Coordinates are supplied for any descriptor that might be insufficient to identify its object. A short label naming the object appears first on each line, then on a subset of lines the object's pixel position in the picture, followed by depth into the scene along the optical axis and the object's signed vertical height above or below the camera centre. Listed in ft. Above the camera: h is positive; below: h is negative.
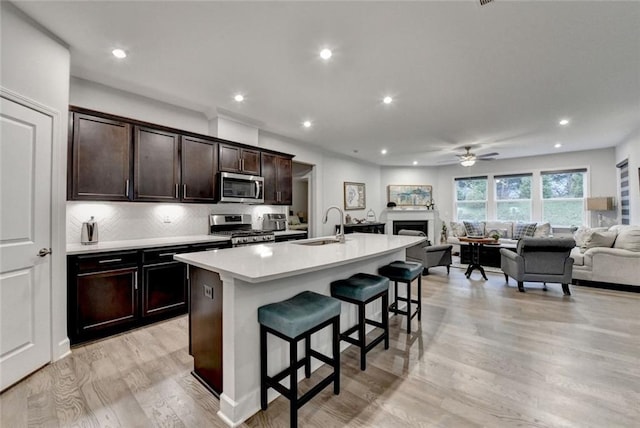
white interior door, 6.46 -0.59
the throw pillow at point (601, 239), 14.97 -1.42
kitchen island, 5.41 -1.95
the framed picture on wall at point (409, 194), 28.48 +2.21
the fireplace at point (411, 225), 27.55 -1.07
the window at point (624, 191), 17.65 +1.57
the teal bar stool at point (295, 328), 5.12 -2.30
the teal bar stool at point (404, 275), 9.20 -2.10
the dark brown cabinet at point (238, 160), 13.04 +2.87
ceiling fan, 19.29 +4.19
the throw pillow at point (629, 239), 13.88 -1.34
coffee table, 17.22 -2.27
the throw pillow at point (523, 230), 21.81 -1.29
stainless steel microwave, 12.75 +1.40
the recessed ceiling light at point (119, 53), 8.11 +5.02
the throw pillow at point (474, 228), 24.30 -1.25
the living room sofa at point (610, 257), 13.88 -2.37
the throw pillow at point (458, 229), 24.93 -1.37
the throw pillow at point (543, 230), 21.24 -1.28
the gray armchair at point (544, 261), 13.41 -2.44
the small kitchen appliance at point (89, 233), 9.57 -0.59
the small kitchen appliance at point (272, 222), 15.70 -0.38
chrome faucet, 9.87 -0.84
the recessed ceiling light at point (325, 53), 8.05 +4.96
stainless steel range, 12.82 -0.78
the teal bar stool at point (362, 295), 7.08 -2.20
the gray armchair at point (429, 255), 17.23 -2.64
